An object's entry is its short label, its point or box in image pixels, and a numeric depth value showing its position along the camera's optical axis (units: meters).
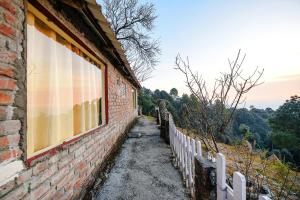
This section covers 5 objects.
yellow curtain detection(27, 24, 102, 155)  1.34
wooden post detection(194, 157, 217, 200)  1.64
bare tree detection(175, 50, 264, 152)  2.61
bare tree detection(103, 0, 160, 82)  11.97
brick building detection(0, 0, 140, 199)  1.03
